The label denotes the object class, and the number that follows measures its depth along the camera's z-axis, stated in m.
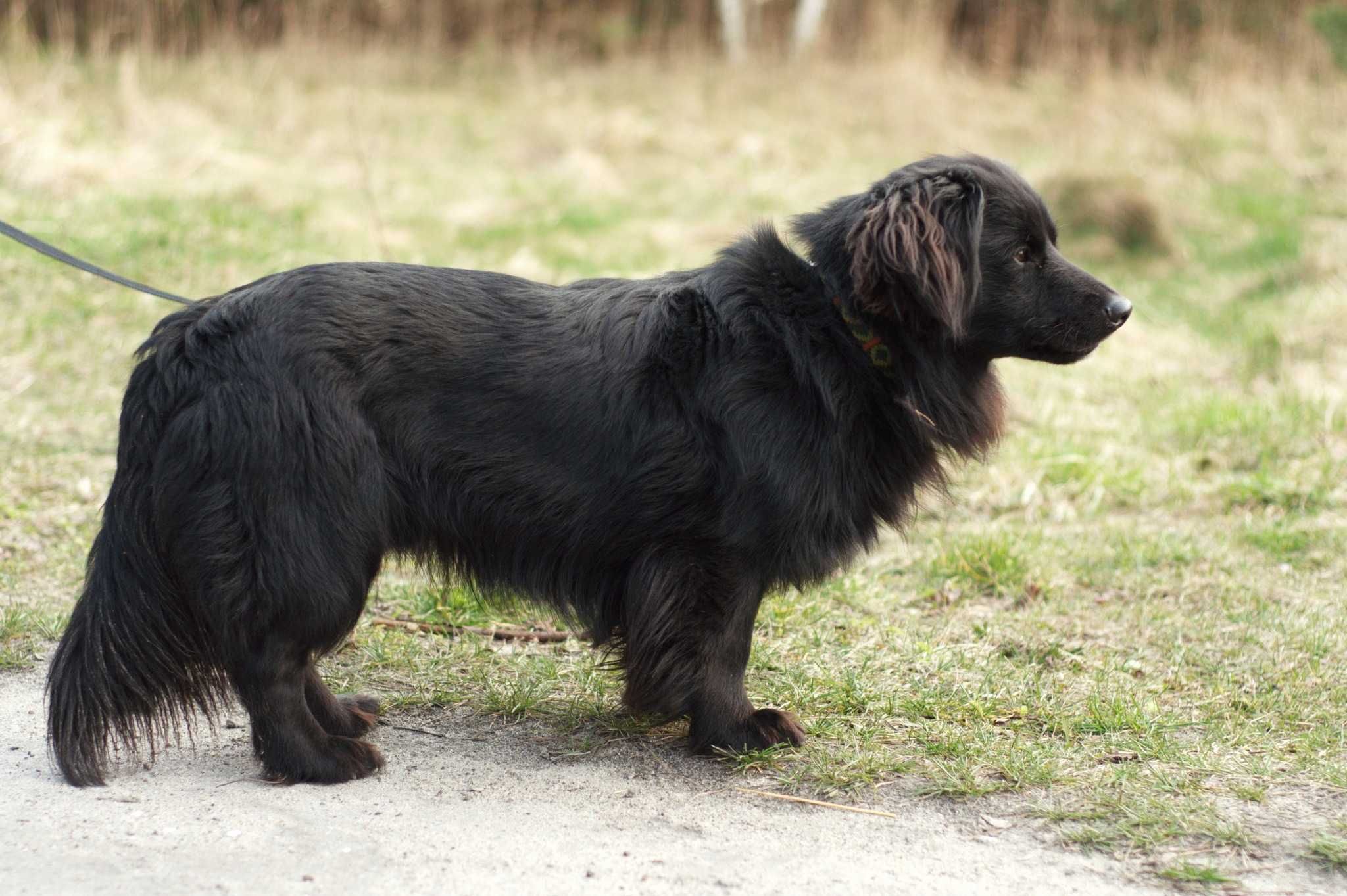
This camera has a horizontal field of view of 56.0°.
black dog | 2.98
